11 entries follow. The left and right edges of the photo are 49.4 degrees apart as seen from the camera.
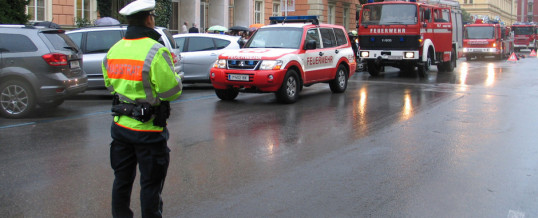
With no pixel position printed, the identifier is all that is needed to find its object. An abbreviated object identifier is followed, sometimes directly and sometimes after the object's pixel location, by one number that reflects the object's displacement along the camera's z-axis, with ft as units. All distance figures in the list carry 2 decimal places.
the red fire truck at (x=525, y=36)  170.50
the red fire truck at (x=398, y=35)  65.51
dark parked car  33.12
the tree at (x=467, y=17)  193.84
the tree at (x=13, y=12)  47.09
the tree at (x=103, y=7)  71.72
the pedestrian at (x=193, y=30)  78.33
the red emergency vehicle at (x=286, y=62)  38.73
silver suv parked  43.21
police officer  12.18
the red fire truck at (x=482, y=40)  119.55
